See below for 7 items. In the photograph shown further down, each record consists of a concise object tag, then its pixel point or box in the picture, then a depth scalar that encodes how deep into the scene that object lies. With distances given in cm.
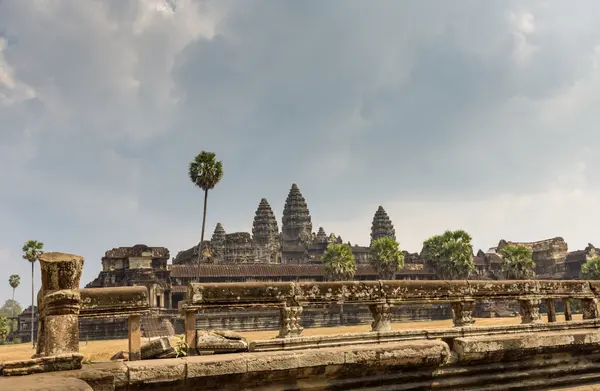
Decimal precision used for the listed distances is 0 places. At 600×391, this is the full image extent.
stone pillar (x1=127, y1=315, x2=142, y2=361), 614
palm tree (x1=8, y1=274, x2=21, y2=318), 9438
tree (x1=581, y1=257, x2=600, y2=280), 6082
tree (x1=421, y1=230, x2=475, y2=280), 5900
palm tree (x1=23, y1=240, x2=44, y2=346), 6319
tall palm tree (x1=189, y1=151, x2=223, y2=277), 4766
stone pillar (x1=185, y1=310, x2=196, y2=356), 600
